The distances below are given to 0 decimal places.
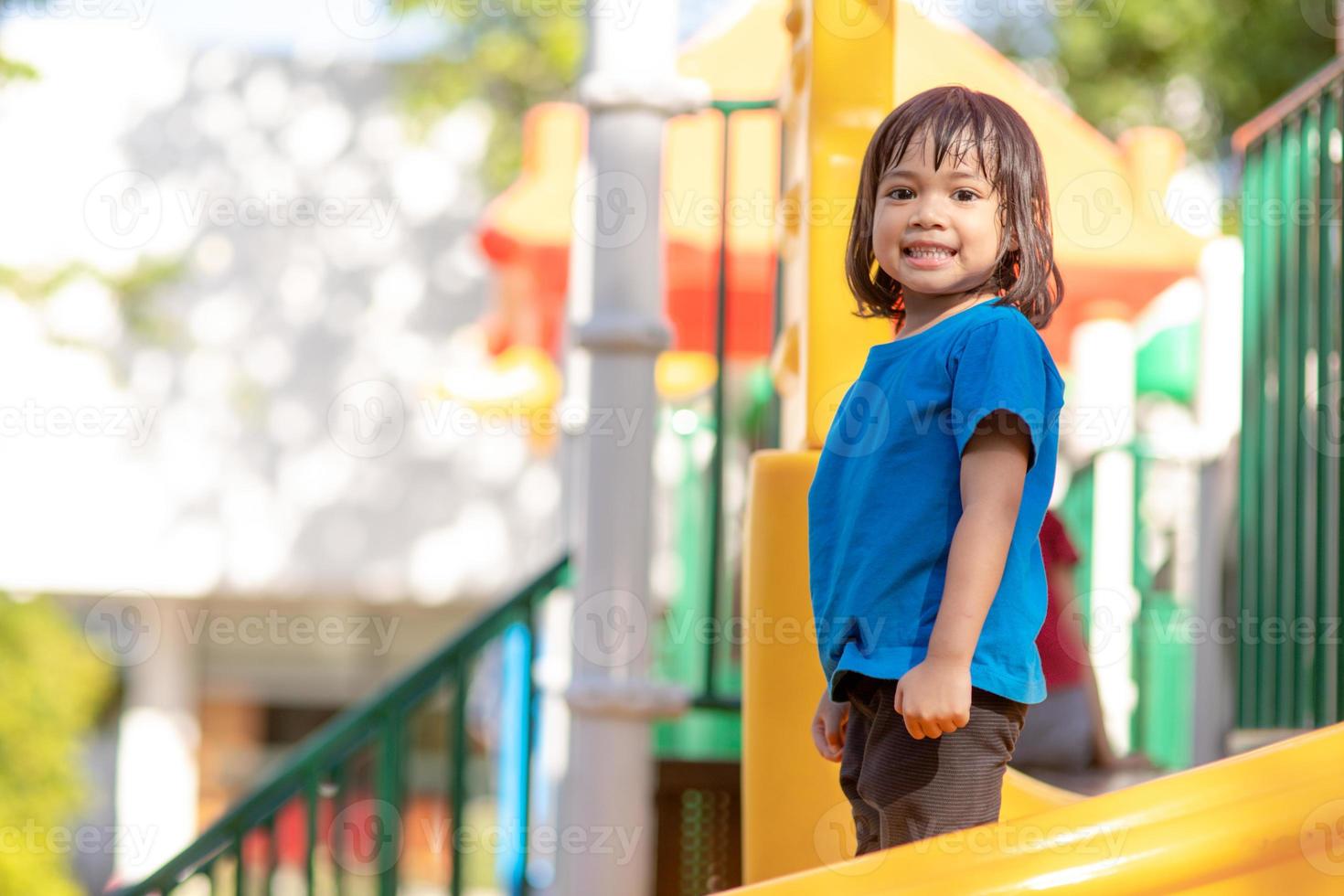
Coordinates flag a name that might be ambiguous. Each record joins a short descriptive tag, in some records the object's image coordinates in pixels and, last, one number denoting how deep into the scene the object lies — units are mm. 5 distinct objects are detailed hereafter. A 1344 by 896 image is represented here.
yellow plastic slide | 2371
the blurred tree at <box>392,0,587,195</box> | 21969
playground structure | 2416
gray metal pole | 5555
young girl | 2787
